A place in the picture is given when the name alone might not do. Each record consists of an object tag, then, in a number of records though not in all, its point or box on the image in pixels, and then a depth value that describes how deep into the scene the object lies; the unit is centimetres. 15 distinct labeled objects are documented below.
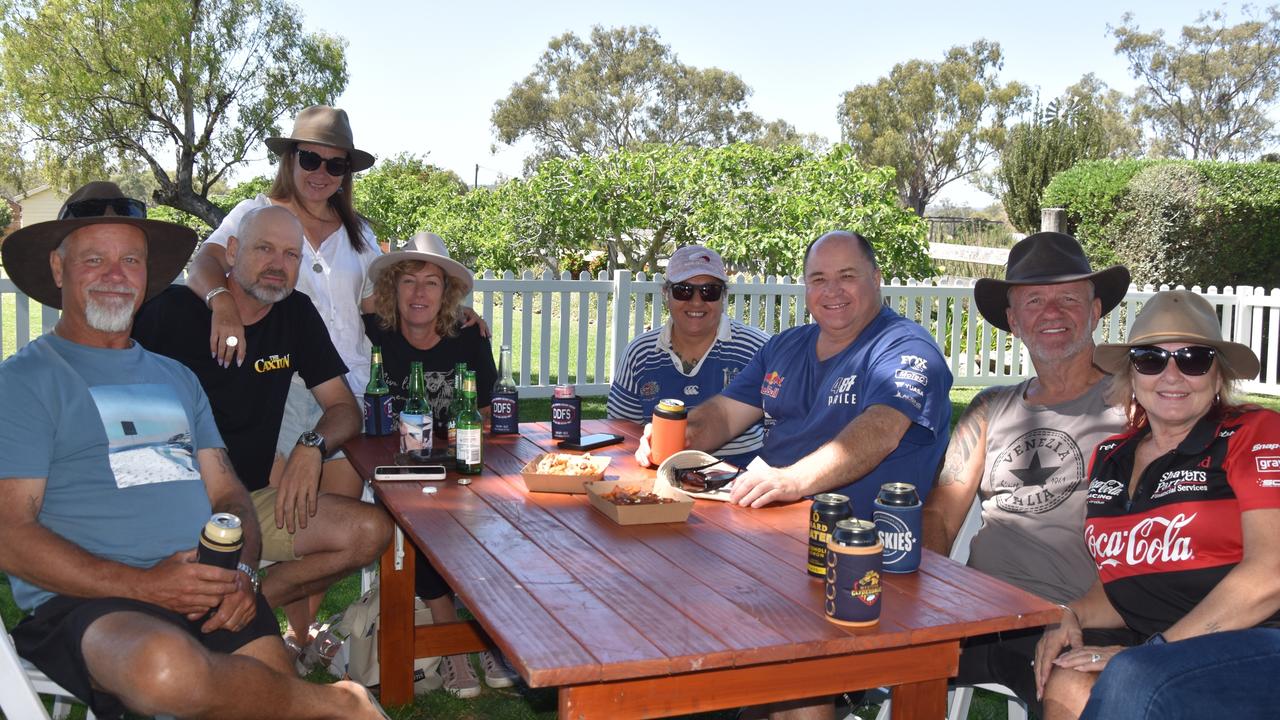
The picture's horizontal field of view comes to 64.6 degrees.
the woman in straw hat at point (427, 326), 395
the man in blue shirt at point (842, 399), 285
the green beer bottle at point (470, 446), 308
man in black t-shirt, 346
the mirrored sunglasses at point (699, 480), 288
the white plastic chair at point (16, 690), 224
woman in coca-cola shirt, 219
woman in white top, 421
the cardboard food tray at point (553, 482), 286
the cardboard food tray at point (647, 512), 253
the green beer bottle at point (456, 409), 328
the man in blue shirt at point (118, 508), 227
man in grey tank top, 282
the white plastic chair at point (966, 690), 274
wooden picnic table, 172
